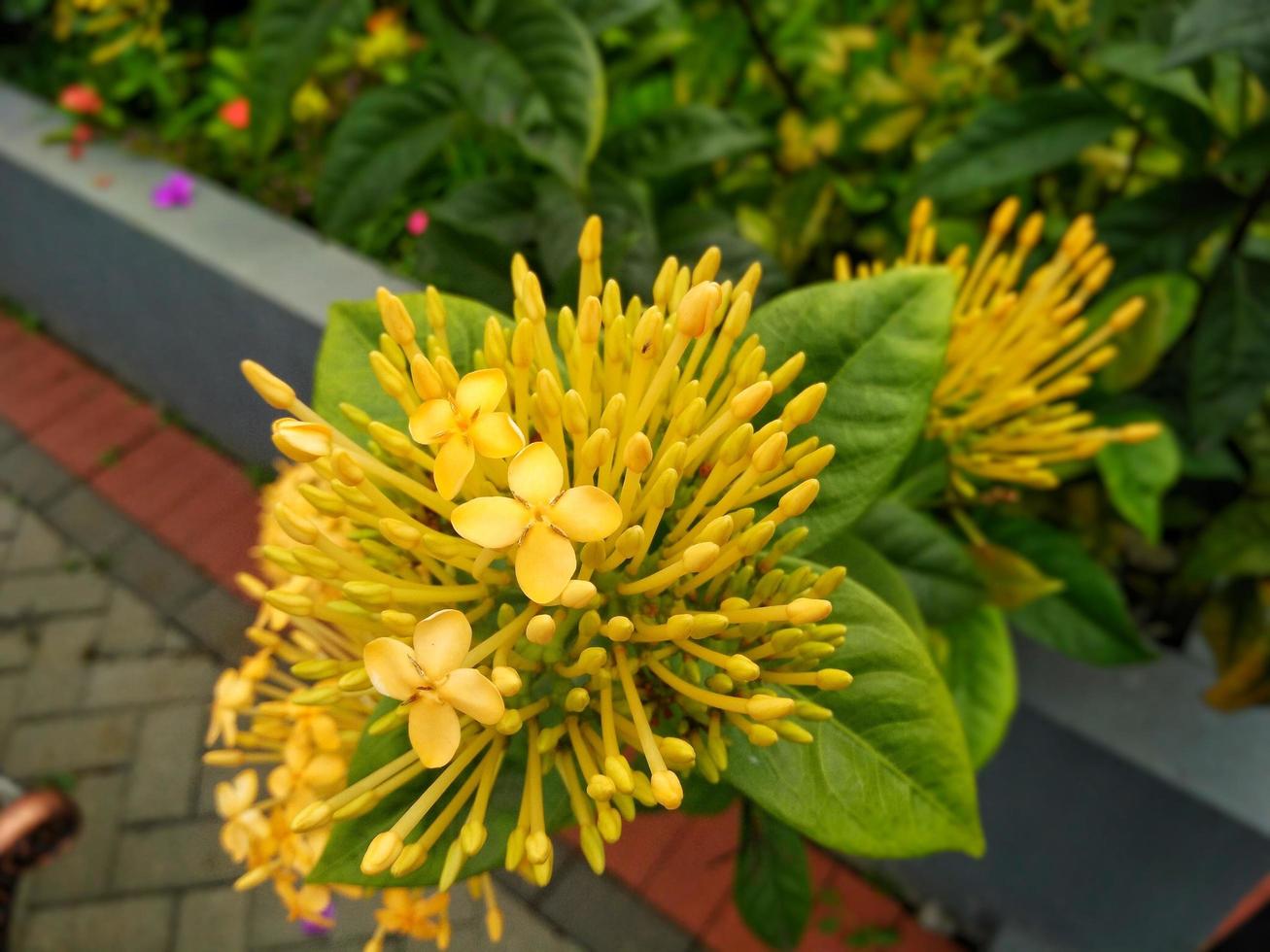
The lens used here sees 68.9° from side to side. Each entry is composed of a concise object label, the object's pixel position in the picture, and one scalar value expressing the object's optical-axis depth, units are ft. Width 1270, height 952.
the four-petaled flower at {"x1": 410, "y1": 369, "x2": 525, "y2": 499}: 1.00
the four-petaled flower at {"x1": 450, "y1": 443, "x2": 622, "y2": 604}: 0.94
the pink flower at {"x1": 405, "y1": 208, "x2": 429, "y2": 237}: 4.87
